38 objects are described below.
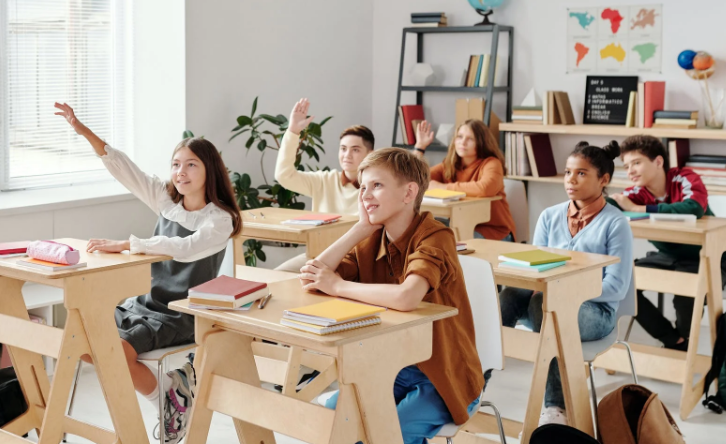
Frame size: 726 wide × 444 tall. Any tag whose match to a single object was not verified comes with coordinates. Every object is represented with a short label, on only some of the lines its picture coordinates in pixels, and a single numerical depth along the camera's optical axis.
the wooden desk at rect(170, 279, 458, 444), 1.87
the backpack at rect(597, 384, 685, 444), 2.55
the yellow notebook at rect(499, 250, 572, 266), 2.61
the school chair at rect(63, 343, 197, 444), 2.67
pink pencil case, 2.47
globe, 5.32
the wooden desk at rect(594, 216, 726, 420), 3.33
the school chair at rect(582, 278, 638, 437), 2.76
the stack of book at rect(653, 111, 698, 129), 4.70
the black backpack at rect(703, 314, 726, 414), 3.34
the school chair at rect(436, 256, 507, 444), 2.41
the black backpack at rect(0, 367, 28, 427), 2.92
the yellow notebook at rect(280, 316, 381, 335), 1.82
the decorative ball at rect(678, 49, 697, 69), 4.73
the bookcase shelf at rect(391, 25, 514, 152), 5.30
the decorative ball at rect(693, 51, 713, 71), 4.67
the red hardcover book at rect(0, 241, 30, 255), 2.65
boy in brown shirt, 2.08
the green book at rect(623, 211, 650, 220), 3.47
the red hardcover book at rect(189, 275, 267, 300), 2.02
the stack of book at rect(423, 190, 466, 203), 4.04
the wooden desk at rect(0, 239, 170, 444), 2.49
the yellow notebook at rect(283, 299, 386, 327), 1.83
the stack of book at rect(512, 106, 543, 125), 5.22
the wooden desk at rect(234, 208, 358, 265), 3.39
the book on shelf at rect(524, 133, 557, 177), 5.21
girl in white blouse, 2.72
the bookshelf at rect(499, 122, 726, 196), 4.58
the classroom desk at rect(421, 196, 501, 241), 4.02
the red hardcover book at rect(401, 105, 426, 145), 5.75
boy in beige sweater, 3.92
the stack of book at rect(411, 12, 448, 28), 5.57
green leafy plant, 4.86
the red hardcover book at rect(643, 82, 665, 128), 4.83
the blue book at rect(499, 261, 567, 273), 2.57
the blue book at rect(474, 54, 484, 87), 5.44
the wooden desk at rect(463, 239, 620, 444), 2.54
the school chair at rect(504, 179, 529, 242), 4.75
